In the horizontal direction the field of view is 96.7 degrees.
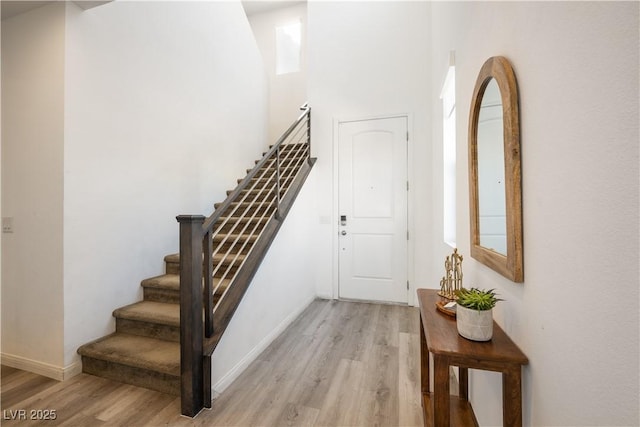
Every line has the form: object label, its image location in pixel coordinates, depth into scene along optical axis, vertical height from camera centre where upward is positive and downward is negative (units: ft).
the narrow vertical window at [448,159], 7.84 +1.59
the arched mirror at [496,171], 3.16 +0.57
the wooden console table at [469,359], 3.01 -1.58
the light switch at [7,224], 6.90 -0.11
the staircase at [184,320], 5.19 -2.37
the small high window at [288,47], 17.38 +10.43
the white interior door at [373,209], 11.34 +0.23
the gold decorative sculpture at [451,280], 4.83 -1.15
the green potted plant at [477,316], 3.30 -1.20
